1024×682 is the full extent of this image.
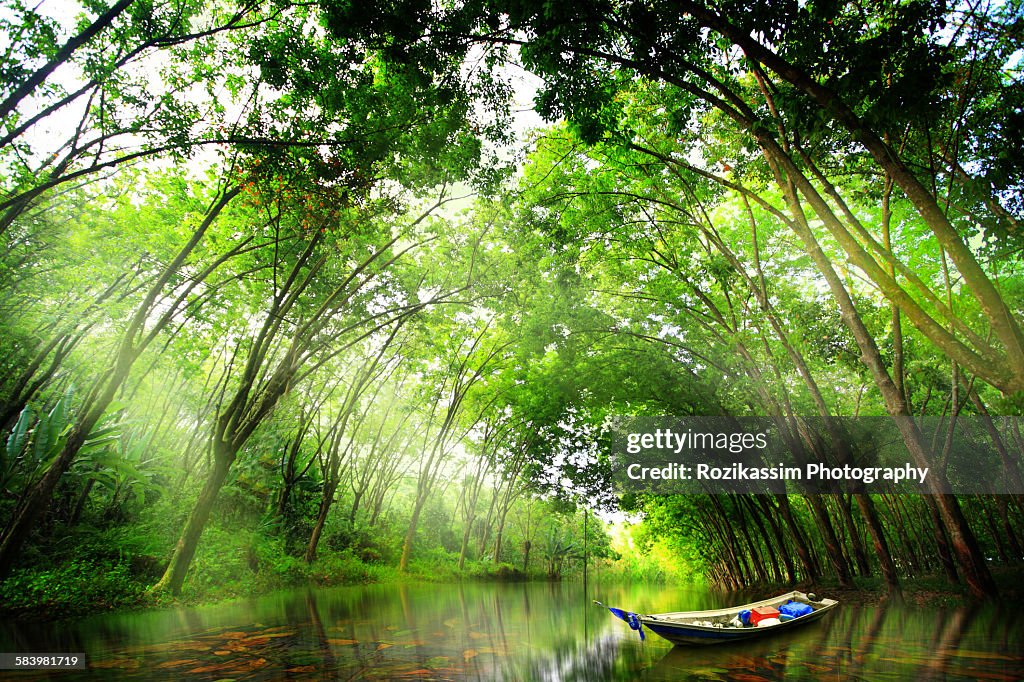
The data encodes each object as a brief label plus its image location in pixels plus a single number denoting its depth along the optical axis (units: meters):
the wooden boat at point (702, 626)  7.26
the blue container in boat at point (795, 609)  9.20
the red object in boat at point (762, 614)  8.76
